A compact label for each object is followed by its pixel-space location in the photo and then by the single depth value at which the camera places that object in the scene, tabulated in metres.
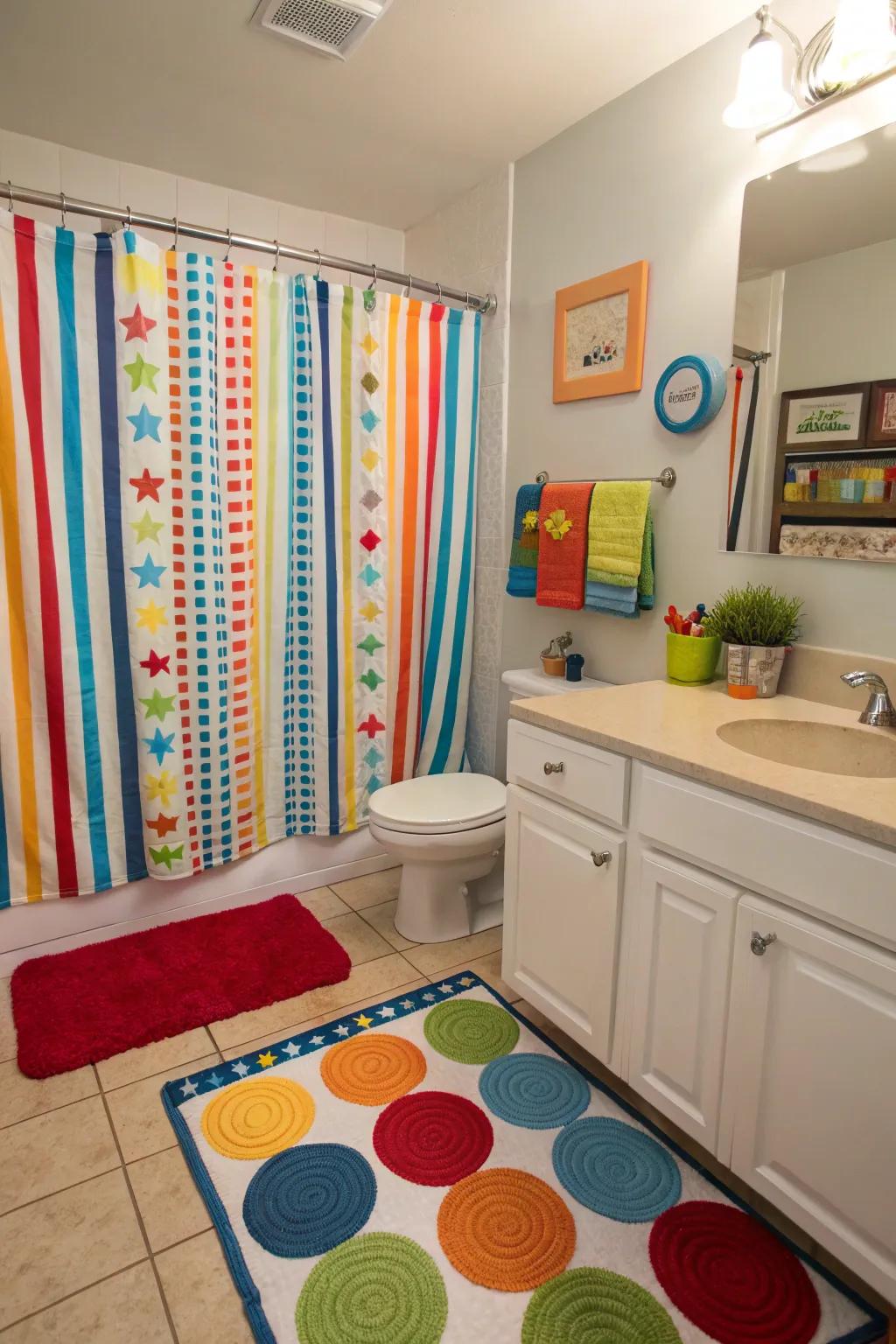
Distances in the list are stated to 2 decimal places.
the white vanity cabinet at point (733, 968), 1.10
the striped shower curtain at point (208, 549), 1.92
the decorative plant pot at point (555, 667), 2.25
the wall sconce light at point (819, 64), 1.35
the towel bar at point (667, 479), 1.94
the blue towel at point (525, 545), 2.27
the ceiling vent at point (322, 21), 1.59
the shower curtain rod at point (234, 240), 1.77
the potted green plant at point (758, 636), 1.66
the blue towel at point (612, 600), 1.98
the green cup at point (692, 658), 1.80
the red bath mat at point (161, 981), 1.79
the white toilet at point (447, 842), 2.05
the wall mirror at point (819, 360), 1.49
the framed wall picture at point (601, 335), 1.98
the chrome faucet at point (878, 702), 1.48
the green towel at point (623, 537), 1.95
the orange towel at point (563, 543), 2.11
